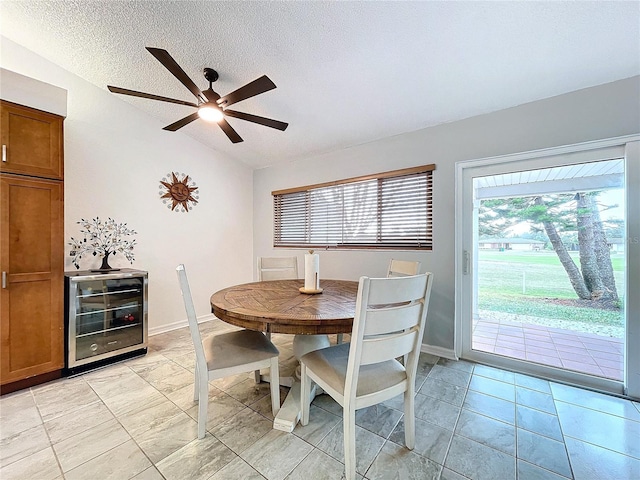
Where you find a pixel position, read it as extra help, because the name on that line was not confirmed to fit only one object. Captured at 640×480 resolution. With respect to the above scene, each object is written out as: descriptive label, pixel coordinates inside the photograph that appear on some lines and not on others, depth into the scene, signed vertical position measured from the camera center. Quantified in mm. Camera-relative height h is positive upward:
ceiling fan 1701 +1046
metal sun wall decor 3420 +636
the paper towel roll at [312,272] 2016 -253
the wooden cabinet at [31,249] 1964 -83
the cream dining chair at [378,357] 1215 -584
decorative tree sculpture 2739 -25
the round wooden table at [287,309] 1342 -409
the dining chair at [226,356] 1512 -742
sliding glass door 2023 -213
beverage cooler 2270 -747
